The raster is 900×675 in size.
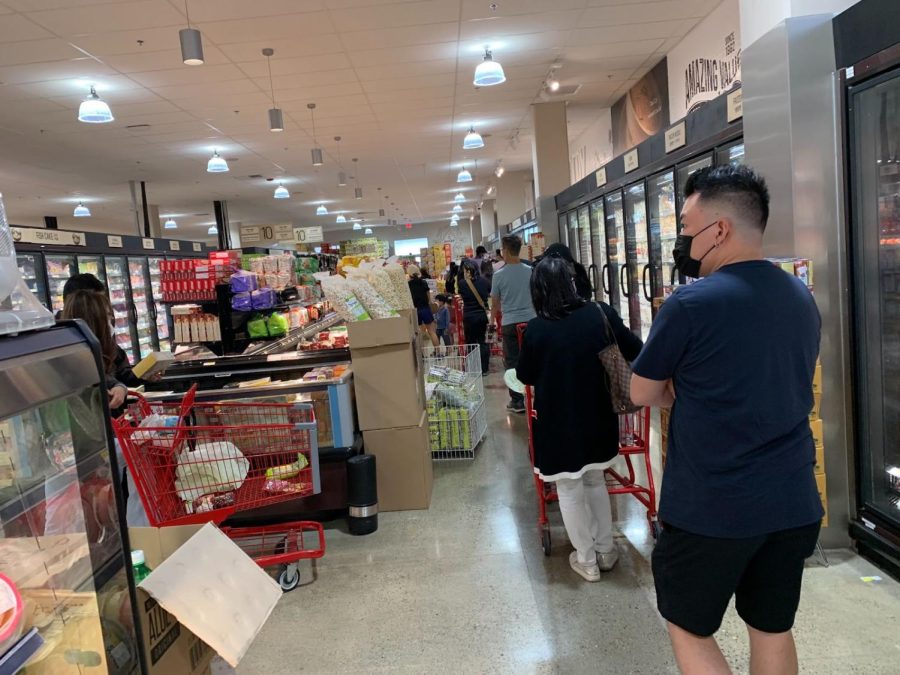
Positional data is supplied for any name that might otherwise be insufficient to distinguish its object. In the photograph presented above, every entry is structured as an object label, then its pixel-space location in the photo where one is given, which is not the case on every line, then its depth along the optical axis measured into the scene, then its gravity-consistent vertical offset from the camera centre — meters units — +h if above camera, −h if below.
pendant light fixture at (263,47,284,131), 7.30 +2.04
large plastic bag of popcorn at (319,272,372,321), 4.06 -0.08
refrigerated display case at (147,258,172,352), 10.97 -0.15
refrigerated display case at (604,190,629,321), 8.09 +0.18
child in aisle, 10.09 -0.61
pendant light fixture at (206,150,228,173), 8.80 +1.88
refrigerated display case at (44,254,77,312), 7.93 +0.51
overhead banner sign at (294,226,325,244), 15.76 +1.42
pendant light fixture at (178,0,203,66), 5.07 +2.07
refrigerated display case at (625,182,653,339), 7.20 +0.08
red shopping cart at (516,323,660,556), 3.34 -1.08
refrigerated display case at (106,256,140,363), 9.70 +0.11
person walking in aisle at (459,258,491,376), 8.24 -0.50
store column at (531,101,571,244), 10.93 +1.99
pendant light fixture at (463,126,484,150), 9.38 +2.05
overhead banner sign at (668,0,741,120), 6.95 +2.37
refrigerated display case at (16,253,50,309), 7.60 +0.52
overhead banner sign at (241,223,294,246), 13.78 +1.40
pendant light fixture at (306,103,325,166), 9.81 +2.12
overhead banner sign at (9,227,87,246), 7.46 +0.96
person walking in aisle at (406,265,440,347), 8.78 -0.32
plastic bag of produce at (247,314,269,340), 6.22 -0.32
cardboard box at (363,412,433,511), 4.06 -1.19
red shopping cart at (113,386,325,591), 2.41 -0.71
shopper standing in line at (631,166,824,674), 1.58 -0.46
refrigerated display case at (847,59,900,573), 2.97 -0.30
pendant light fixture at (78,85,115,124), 6.29 +1.98
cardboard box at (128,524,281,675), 1.50 -0.76
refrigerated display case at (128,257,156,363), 10.41 +0.01
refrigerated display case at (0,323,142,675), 1.12 -0.39
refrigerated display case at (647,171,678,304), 6.28 +0.32
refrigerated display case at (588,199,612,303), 9.13 +0.16
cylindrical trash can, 3.77 -1.25
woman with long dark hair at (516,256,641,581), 2.89 -0.53
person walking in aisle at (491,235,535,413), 6.13 -0.19
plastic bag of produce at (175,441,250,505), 2.56 -0.71
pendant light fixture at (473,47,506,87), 6.53 +2.10
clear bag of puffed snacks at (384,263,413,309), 4.53 +0.00
